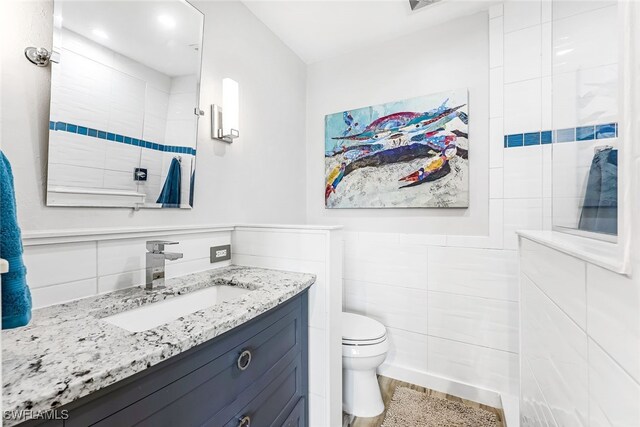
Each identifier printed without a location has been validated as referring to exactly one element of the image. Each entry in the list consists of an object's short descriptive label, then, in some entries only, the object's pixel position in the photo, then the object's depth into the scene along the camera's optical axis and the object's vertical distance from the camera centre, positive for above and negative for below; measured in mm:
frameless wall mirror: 979 +450
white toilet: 1587 -835
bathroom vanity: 535 -334
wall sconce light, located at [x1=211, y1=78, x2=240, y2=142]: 1561 +567
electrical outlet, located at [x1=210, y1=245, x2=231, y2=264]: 1504 -199
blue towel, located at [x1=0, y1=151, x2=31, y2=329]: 525 -93
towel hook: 912 +516
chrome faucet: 1137 -175
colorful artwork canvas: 1877 +463
